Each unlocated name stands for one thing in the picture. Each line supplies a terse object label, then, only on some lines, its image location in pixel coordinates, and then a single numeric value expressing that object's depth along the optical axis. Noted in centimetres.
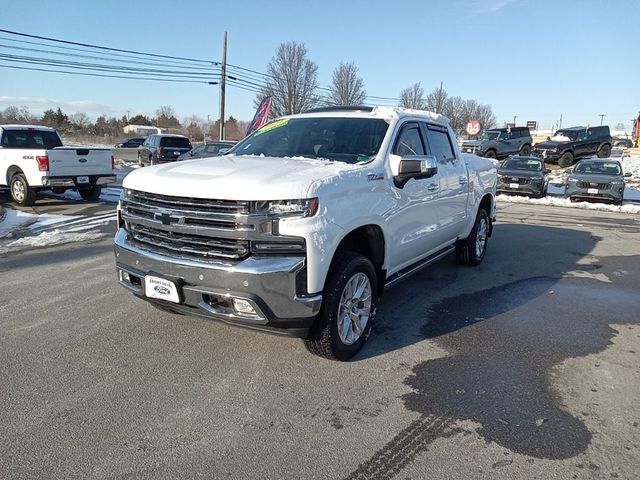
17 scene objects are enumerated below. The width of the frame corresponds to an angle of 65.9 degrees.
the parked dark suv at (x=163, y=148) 2206
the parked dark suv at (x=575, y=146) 2770
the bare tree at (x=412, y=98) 6712
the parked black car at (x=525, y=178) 1738
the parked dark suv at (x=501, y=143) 2664
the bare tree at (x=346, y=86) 5488
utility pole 3438
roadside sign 3306
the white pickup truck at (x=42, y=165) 1137
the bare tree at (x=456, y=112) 7619
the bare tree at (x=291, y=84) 5028
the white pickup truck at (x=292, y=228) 328
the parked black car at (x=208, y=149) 1853
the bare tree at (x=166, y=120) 10056
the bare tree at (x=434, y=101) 6438
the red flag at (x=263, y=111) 2242
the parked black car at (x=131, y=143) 4662
